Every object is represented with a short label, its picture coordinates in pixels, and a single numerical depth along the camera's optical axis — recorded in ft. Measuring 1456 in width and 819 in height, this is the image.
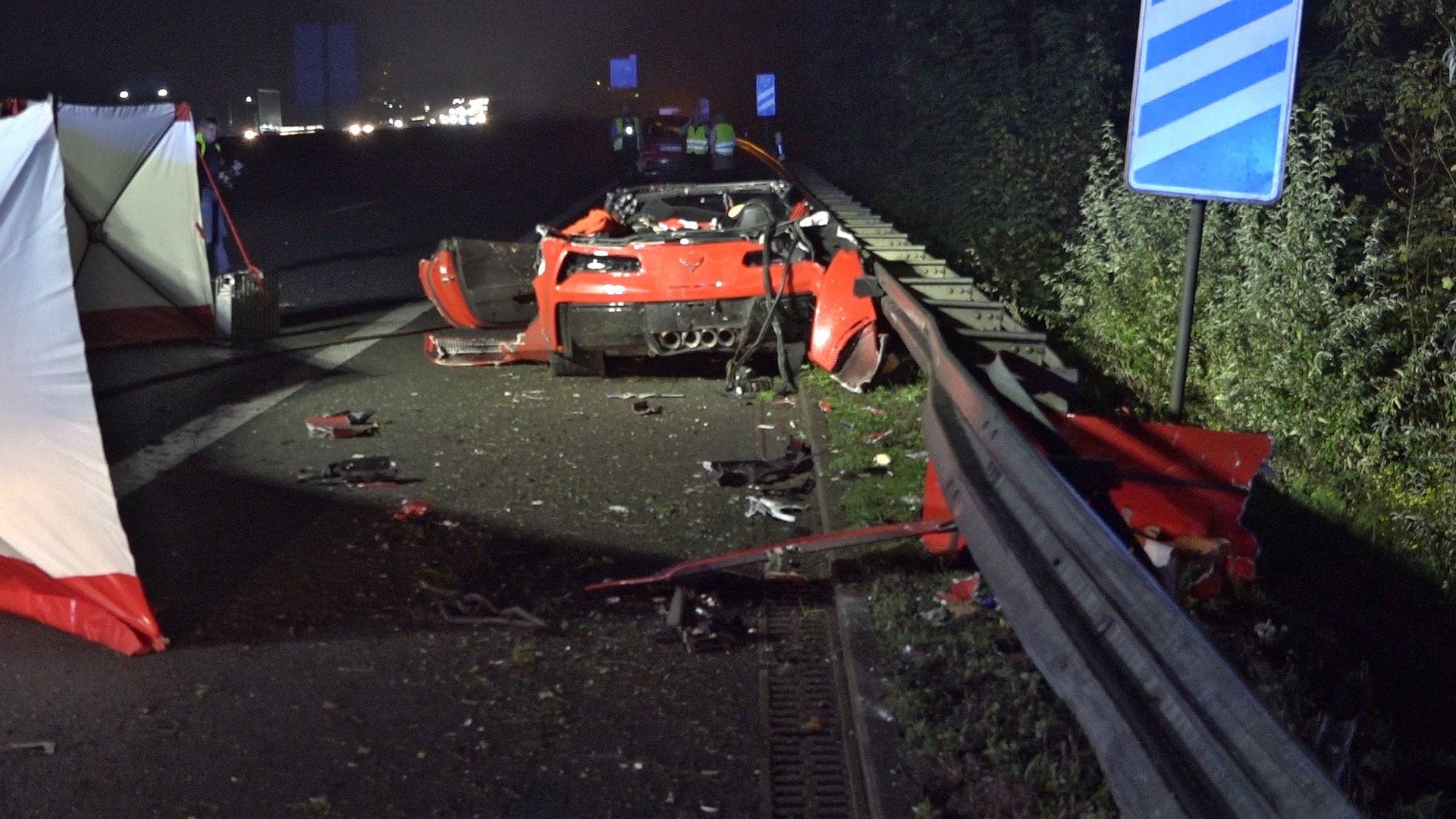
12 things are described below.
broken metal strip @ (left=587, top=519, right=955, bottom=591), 18.08
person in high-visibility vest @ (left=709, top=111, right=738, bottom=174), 143.74
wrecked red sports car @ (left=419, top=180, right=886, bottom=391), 30.25
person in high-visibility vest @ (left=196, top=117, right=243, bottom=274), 45.88
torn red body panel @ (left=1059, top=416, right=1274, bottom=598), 17.43
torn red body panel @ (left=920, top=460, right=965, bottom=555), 18.42
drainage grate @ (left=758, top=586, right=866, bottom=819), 12.85
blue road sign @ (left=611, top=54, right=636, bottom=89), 300.20
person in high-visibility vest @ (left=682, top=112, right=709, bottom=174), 148.05
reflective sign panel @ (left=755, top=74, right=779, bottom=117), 173.17
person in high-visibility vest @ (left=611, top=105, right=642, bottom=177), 155.53
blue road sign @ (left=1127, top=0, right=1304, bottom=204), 17.85
